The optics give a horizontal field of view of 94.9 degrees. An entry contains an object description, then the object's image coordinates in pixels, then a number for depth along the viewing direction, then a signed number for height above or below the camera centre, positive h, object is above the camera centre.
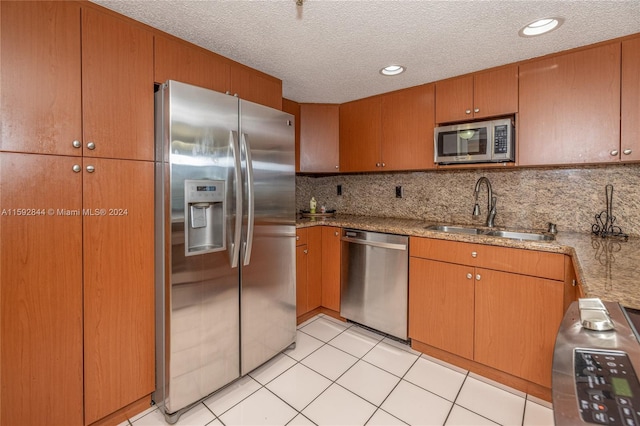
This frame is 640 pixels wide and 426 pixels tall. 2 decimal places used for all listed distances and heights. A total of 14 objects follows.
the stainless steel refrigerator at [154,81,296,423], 1.58 -0.18
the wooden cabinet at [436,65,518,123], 2.10 +0.86
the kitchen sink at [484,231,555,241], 2.08 -0.20
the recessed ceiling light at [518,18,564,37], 1.59 +1.02
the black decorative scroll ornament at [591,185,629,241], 1.98 -0.10
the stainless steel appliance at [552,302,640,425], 0.41 -0.27
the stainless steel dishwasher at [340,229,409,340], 2.33 -0.61
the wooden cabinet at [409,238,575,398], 1.74 -0.65
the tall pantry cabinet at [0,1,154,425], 1.27 -0.04
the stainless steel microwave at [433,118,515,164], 2.07 +0.49
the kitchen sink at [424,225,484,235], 2.44 -0.18
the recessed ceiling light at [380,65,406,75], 2.20 +1.06
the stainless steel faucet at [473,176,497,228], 2.41 +0.03
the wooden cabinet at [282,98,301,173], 2.97 +0.91
